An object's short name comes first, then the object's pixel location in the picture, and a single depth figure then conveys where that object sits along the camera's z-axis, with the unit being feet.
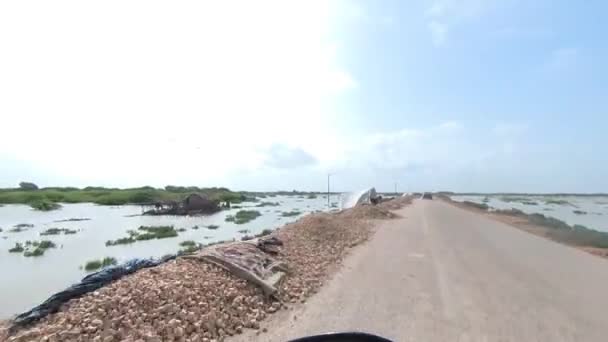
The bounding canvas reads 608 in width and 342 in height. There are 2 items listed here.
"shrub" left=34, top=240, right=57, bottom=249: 72.73
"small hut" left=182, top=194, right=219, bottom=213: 170.60
